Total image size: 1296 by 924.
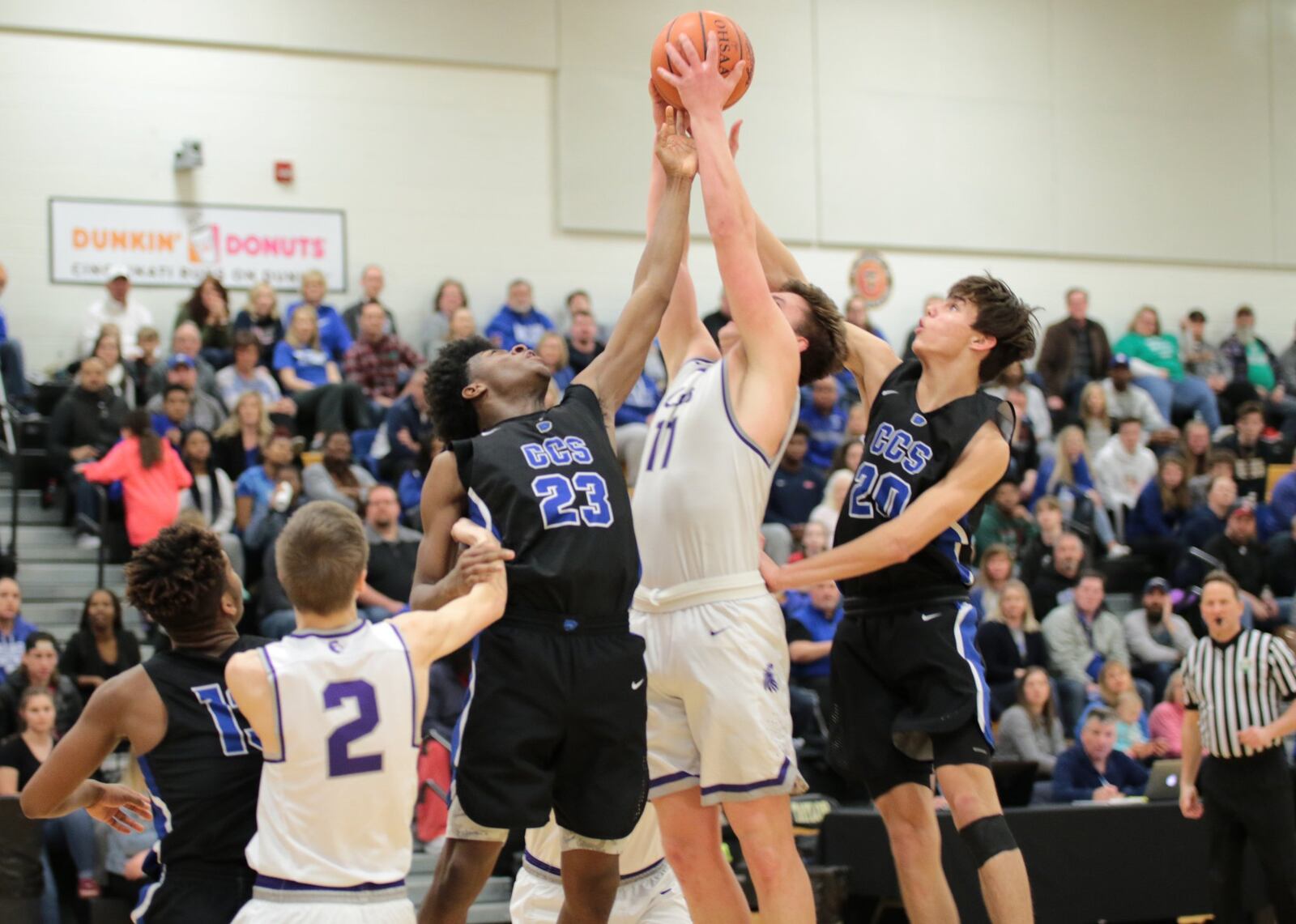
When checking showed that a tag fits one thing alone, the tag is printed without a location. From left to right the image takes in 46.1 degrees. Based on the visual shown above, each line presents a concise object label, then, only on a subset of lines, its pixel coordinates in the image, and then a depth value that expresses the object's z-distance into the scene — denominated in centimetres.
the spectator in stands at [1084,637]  1288
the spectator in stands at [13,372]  1438
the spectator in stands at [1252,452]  1656
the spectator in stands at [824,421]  1539
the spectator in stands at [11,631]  1081
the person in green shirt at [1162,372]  1881
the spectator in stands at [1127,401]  1808
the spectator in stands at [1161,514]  1573
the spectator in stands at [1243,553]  1455
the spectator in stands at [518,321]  1673
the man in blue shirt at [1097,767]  1085
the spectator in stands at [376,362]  1559
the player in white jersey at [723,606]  495
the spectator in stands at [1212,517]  1507
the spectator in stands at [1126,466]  1666
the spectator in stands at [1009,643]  1199
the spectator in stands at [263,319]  1545
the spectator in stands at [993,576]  1290
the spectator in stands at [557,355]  1541
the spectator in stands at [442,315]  1673
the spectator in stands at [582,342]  1644
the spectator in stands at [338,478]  1266
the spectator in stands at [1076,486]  1580
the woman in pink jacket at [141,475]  1241
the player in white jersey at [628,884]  547
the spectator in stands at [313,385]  1443
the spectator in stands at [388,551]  1199
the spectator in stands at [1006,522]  1448
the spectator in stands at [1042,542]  1420
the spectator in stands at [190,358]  1428
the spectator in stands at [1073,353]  1875
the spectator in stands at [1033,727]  1134
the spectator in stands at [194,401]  1380
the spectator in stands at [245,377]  1453
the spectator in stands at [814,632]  1136
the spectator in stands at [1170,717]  1191
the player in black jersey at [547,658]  464
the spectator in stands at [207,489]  1263
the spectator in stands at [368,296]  1642
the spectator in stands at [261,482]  1276
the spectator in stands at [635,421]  1342
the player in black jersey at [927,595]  525
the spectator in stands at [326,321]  1606
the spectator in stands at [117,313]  1541
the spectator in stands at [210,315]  1517
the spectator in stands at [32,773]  874
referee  841
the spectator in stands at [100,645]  1072
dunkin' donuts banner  1617
